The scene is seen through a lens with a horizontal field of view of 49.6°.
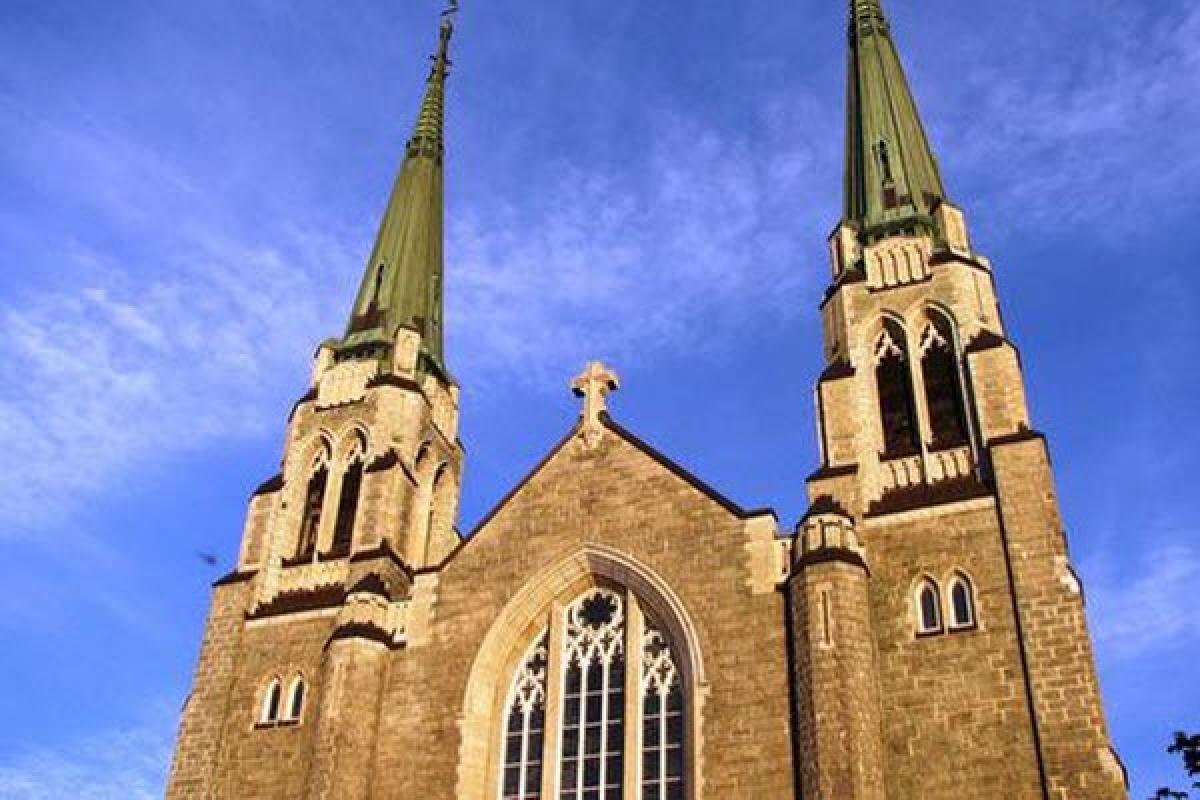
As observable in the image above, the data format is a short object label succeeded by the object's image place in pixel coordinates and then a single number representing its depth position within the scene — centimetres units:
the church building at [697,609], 1814
